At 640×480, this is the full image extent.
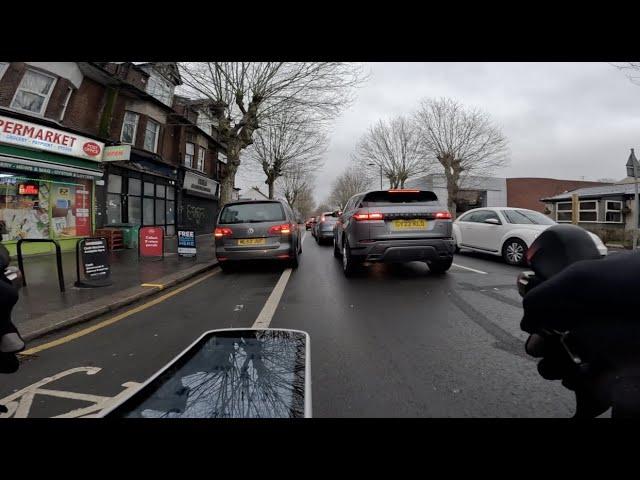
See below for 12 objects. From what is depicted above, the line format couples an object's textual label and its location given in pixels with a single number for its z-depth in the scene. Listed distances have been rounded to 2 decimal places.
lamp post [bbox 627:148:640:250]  9.21
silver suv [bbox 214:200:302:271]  7.13
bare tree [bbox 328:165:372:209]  58.74
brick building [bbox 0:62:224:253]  9.59
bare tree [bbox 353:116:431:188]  32.81
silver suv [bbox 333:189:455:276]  5.90
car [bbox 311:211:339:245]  15.05
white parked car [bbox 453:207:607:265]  8.18
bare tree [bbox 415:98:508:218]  27.58
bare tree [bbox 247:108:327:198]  27.61
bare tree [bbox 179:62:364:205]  12.62
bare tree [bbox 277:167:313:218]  49.74
